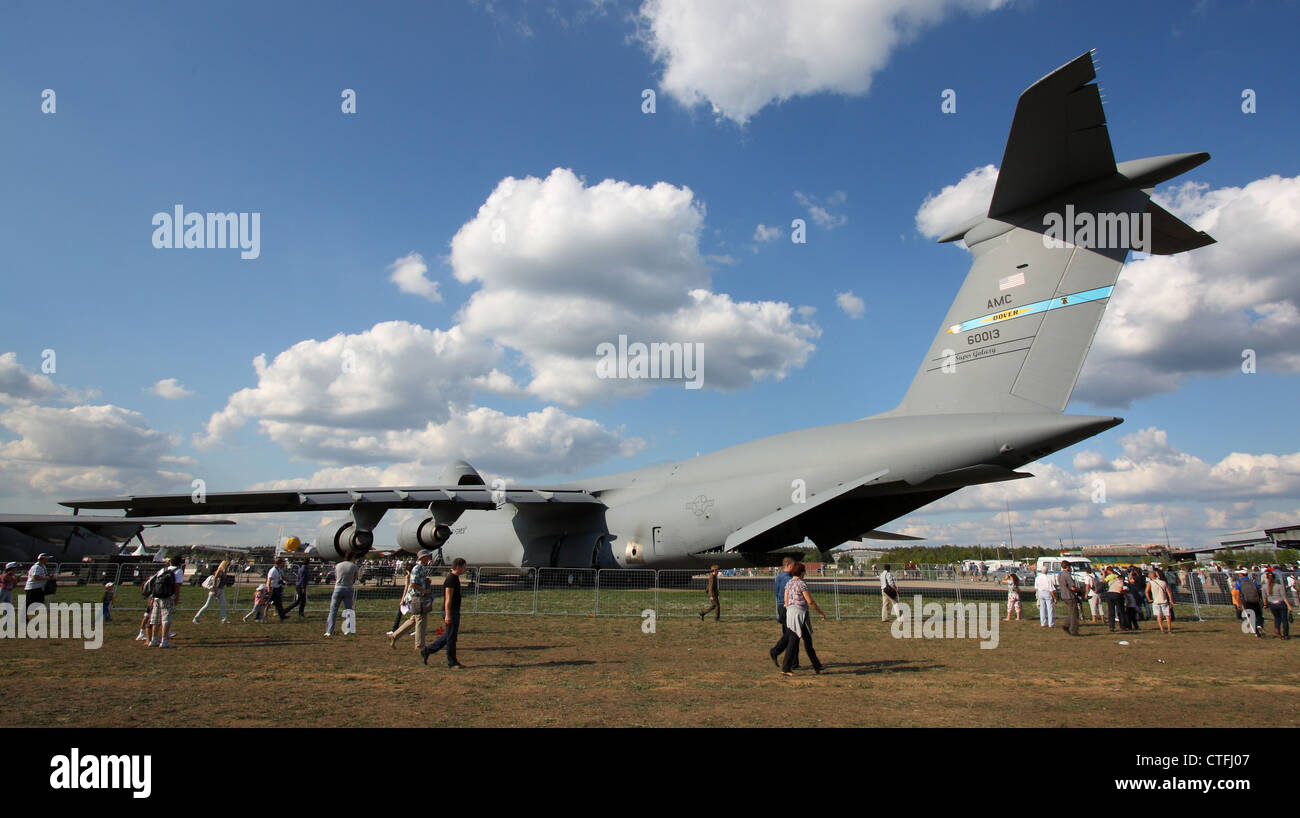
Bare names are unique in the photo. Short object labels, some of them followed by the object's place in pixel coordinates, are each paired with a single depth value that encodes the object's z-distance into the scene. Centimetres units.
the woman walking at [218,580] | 1221
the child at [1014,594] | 1469
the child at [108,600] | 1244
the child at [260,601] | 1300
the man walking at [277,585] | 1322
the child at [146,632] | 966
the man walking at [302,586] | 1444
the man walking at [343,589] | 1123
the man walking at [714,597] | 1345
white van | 1812
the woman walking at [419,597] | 886
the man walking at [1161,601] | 1275
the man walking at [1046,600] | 1331
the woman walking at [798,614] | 770
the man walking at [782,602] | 792
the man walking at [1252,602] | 1218
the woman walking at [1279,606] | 1177
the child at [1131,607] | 1312
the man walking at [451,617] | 805
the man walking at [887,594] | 1340
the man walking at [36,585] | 1159
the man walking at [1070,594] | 1198
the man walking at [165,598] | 915
